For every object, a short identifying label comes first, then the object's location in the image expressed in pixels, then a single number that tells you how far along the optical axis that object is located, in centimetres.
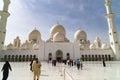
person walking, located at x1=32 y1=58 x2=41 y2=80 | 620
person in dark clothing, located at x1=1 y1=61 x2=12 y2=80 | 582
